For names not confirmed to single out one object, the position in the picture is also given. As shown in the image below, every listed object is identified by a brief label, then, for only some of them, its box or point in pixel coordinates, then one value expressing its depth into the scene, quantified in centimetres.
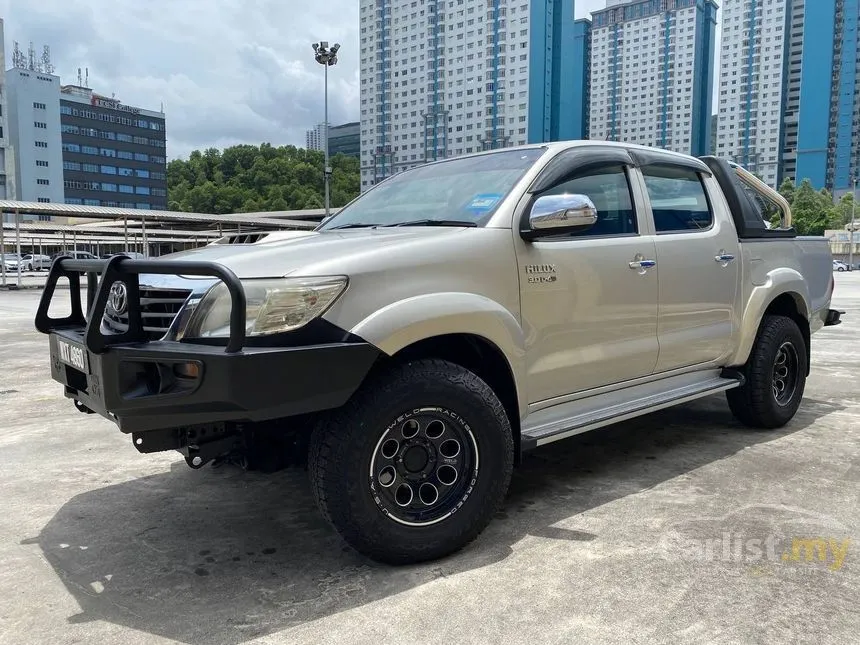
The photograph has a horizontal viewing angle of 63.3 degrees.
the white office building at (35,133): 10394
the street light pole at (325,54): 2739
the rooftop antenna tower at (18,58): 11775
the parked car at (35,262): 5418
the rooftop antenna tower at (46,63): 12012
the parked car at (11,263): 5222
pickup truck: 243
